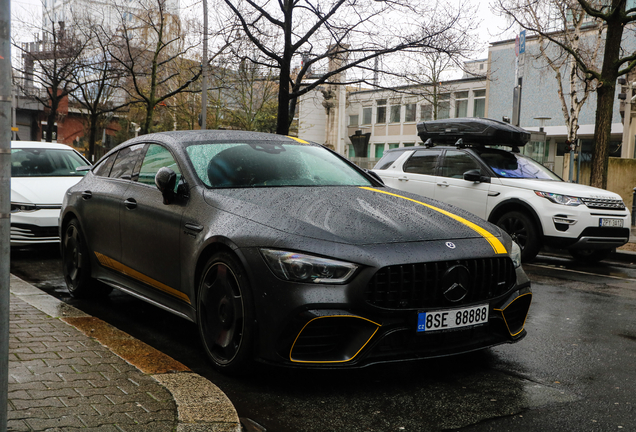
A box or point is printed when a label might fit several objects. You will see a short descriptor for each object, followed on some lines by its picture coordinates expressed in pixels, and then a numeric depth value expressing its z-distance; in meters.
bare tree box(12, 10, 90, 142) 31.19
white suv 9.23
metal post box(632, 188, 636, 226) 13.93
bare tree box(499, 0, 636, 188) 13.32
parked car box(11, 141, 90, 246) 8.66
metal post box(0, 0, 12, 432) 2.29
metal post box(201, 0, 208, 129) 18.11
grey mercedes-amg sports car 3.56
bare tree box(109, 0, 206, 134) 28.12
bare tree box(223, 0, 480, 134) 16.70
